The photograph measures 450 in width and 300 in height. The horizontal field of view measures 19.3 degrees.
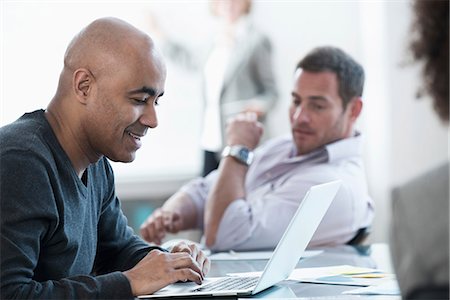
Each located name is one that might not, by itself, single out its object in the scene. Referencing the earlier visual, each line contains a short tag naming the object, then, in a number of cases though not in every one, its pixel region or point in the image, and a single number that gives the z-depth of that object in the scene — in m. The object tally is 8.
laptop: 2.41
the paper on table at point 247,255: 2.92
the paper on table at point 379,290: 2.40
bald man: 2.32
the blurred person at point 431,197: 1.68
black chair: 3.15
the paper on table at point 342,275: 2.53
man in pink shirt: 3.12
